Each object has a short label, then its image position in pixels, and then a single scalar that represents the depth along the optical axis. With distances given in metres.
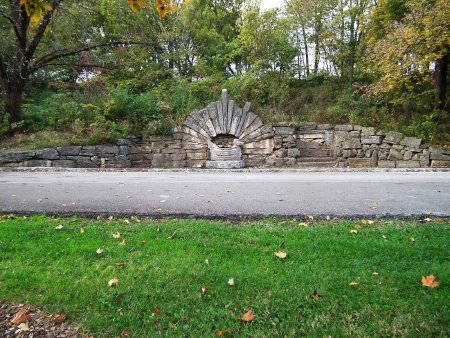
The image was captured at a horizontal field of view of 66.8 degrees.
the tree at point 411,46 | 11.98
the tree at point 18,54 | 13.77
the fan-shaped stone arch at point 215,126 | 13.82
